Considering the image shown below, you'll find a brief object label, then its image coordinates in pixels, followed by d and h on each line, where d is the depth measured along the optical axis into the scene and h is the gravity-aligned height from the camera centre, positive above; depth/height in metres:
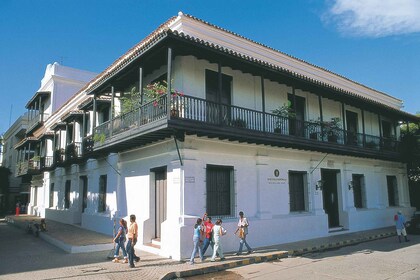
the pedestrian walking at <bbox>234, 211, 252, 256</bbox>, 10.73 -1.51
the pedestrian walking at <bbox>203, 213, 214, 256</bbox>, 9.94 -1.44
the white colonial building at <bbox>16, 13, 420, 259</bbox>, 10.57 +1.49
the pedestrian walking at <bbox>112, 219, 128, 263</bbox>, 9.94 -1.59
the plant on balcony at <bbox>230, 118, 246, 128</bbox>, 11.50 +2.22
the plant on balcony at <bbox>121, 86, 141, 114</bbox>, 11.64 +2.92
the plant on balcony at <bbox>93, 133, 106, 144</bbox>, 13.04 +2.02
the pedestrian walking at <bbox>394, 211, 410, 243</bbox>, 13.60 -1.77
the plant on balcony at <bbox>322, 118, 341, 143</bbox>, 14.79 +2.52
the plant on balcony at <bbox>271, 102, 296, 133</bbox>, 13.11 +2.84
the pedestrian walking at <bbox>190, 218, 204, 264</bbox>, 9.59 -1.47
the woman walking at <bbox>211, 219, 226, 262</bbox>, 9.89 -1.59
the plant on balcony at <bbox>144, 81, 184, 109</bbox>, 9.82 +2.98
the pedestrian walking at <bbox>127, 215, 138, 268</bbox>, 9.23 -1.53
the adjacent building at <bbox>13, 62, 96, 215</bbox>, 24.94 +6.37
